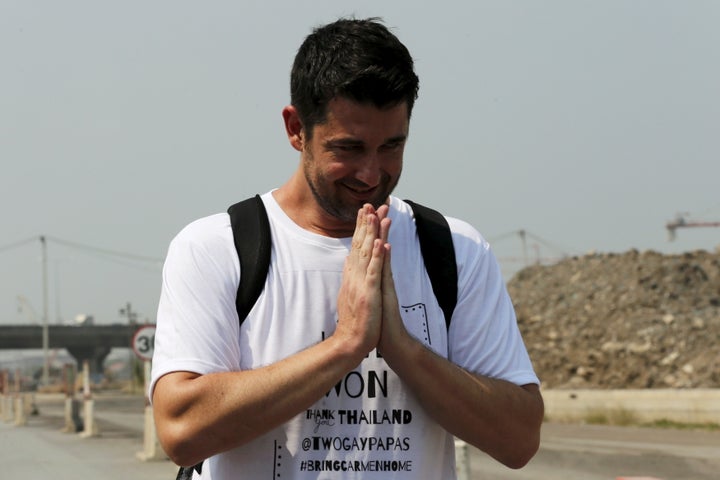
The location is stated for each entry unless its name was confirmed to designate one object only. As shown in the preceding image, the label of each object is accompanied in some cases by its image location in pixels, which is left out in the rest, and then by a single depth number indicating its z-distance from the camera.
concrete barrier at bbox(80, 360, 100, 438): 30.25
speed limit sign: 21.39
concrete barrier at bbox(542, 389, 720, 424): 26.17
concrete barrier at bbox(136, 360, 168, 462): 21.10
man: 2.97
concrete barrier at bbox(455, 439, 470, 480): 10.17
